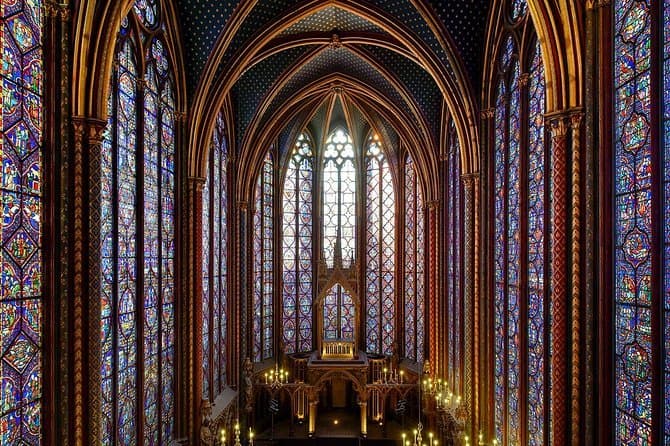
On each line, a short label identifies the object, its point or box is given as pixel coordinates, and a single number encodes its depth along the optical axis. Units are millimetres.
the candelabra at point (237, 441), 13632
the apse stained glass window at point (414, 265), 23156
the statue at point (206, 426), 14695
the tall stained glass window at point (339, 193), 25875
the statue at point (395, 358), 23562
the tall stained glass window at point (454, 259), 17125
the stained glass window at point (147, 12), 11875
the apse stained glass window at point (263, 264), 23562
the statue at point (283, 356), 23917
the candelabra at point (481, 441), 13696
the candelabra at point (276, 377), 21344
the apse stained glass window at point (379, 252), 25016
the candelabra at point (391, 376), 21906
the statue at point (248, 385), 20434
